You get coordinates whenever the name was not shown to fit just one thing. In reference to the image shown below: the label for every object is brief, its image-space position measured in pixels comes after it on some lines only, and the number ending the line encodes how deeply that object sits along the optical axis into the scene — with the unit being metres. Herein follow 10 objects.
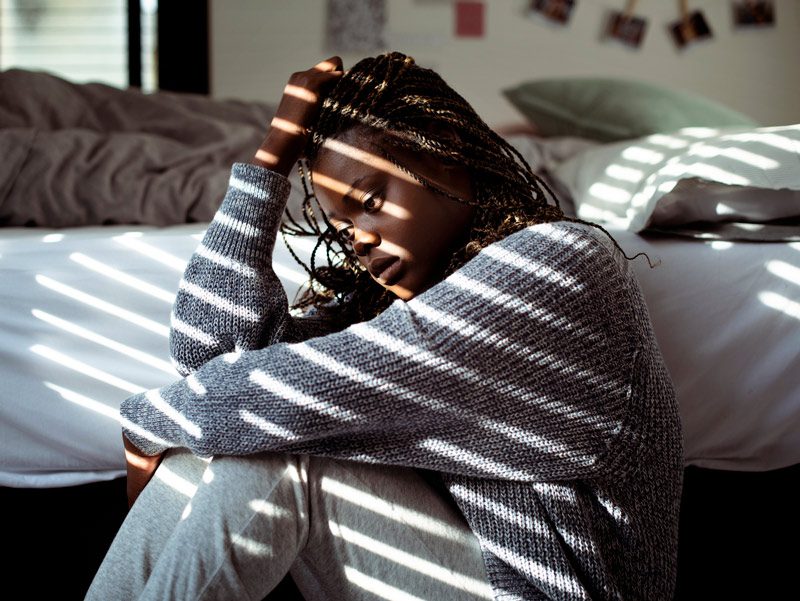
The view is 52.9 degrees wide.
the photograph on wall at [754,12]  2.43
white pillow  1.13
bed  1.06
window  2.71
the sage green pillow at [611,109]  1.84
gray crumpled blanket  1.44
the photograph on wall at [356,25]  2.47
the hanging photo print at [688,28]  2.45
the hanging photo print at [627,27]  2.46
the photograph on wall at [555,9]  2.47
